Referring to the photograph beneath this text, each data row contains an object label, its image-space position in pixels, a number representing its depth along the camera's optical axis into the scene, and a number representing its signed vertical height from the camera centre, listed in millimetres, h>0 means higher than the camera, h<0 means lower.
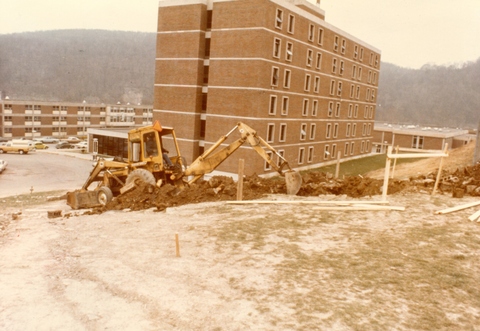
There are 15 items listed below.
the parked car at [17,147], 56219 -6912
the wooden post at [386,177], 13650 -1768
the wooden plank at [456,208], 13359 -2575
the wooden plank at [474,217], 12658 -2650
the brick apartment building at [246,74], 37188 +3842
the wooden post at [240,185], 14984 -2681
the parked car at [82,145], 65675 -7083
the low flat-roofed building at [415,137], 68750 -1807
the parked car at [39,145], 63569 -7243
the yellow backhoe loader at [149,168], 16359 -2491
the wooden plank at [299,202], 14461 -3033
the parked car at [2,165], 40312 -6915
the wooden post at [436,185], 15769 -2186
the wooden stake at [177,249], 9844 -3356
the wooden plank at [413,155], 13698 -980
